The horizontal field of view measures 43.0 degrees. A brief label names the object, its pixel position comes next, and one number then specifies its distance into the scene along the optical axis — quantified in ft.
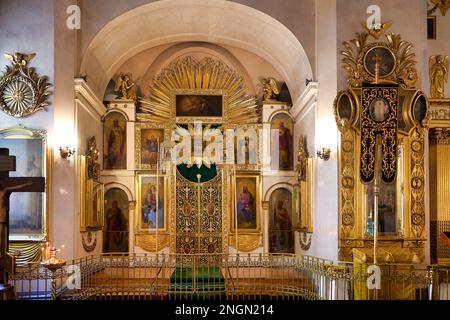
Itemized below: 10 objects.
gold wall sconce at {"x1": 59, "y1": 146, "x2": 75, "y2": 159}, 39.79
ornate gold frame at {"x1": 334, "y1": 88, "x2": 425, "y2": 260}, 37.17
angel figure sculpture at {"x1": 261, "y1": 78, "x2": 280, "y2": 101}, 57.26
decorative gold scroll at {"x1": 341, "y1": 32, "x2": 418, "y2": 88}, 38.29
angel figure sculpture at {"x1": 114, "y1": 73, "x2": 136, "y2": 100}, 56.70
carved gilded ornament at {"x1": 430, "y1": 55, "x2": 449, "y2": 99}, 46.32
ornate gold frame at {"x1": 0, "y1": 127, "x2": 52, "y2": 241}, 38.68
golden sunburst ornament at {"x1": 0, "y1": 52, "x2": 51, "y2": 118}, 38.99
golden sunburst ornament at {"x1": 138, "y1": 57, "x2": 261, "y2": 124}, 57.67
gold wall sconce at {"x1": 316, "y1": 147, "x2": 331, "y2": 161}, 39.40
